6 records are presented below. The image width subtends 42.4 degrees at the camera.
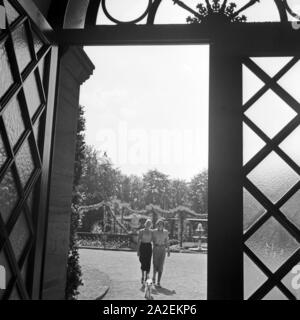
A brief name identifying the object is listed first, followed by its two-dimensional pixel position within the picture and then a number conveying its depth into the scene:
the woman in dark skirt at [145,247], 8.73
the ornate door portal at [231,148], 2.61
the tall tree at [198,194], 45.66
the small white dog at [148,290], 7.57
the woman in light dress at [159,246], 9.01
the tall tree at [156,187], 46.47
